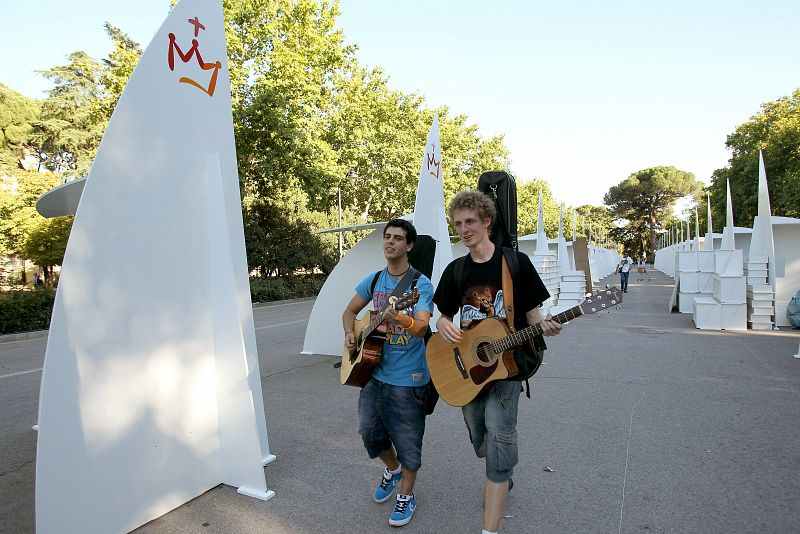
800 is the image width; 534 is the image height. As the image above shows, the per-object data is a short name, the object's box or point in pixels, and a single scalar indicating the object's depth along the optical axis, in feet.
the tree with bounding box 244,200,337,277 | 77.82
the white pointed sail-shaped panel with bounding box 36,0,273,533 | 8.87
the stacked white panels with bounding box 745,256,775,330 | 37.22
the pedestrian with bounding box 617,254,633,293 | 69.51
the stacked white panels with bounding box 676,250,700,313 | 48.73
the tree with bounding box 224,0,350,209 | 63.46
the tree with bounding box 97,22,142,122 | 61.72
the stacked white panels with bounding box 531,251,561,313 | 45.67
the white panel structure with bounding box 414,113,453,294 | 22.64
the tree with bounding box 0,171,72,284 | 51.03
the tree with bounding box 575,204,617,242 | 288.39
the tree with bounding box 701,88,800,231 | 94.94
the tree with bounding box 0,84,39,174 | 98.68
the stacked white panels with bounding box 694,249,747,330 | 37.35
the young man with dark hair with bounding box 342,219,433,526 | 9.79
